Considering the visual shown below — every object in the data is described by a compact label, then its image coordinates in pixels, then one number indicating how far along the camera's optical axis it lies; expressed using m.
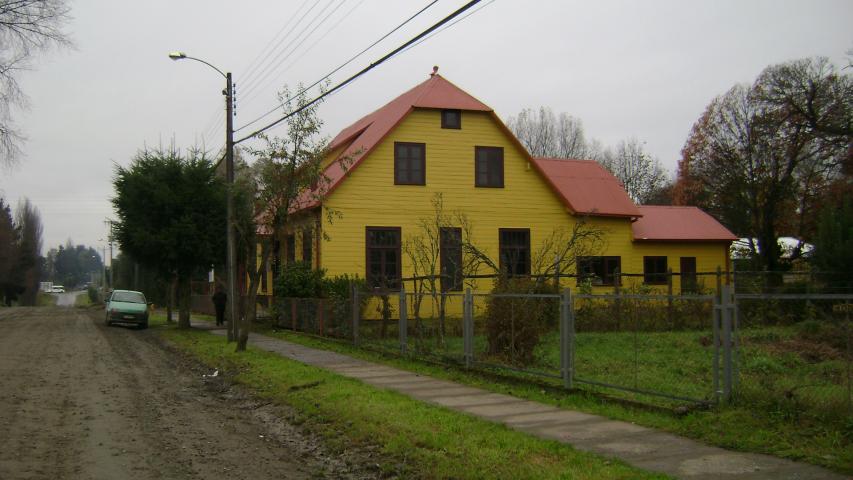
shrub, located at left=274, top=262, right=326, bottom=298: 25.75
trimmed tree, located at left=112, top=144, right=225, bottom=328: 29.27
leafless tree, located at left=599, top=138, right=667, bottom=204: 62.47
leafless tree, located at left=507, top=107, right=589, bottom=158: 60.12
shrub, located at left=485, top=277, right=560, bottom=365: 13.45
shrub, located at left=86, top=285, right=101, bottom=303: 96.50
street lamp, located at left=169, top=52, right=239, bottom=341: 21.47
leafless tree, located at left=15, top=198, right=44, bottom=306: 91.25
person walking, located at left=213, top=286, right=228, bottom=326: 32.05
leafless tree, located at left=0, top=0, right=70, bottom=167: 23.17
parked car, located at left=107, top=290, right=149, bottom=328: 31.47
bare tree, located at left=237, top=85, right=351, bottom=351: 18.44
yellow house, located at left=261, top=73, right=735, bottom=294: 26.92
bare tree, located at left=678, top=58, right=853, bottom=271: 37.25
